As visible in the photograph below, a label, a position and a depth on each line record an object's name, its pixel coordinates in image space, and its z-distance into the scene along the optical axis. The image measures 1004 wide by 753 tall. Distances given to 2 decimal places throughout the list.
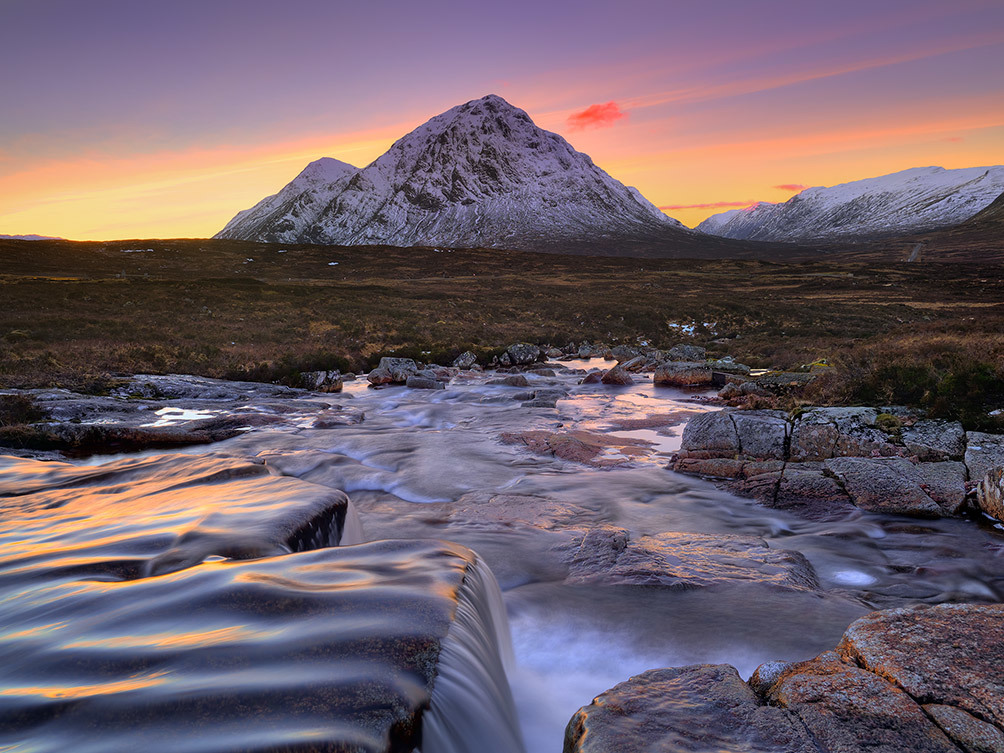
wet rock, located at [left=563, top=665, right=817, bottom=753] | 3.22
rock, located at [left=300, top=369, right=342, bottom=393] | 21.69
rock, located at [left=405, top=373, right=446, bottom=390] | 21.88
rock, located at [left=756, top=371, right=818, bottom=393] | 15.41
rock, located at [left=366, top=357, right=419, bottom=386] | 22.67
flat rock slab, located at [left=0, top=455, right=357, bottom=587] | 5.52
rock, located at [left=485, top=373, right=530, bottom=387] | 22.06
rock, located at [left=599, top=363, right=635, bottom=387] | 21.98
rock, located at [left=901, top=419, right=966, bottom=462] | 9.23
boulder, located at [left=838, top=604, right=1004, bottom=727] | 3.33
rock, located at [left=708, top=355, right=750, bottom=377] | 20.91
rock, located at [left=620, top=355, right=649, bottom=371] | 25.27
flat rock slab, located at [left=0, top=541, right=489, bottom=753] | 3.01
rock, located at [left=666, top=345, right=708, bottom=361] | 27.97
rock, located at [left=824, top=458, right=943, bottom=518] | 8.41
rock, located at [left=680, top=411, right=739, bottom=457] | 11.39
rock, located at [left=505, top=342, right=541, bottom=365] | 29.08
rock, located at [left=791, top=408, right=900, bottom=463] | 10.12
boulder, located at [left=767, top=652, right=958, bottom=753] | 3.03
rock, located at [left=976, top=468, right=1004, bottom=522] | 7.89
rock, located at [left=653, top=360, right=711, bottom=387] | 20.61
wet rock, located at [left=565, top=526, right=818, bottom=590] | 6.81
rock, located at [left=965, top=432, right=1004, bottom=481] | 8.52
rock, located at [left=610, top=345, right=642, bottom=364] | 29.66
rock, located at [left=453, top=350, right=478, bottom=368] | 27.06
